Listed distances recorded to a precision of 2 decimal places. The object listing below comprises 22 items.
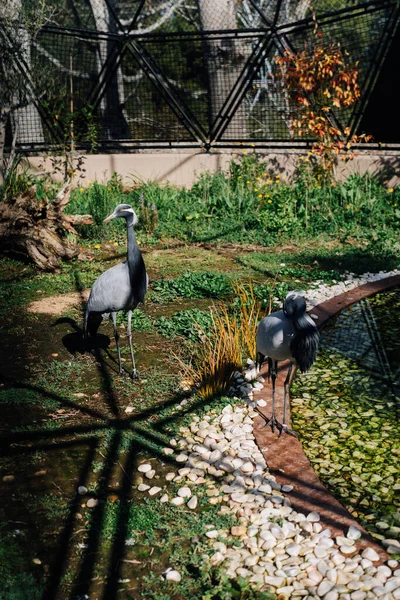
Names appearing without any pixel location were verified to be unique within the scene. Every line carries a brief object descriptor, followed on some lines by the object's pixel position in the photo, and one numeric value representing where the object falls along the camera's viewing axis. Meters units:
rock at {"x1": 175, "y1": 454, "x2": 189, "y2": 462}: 3.76
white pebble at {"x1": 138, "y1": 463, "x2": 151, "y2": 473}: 3.66
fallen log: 7.34
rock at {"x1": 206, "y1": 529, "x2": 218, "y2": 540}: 3.11
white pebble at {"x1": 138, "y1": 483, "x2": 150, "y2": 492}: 3.49
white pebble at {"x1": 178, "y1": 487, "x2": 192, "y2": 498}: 3.44
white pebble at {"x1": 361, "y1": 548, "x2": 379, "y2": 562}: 2.90
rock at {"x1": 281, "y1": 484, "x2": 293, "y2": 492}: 3.43
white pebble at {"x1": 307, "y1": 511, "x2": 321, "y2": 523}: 3.18
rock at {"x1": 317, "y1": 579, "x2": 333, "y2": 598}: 2.74
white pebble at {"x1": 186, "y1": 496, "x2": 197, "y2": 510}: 3.34
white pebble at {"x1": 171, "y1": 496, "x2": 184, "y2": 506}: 3.38
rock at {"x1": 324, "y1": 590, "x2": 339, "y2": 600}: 2.70
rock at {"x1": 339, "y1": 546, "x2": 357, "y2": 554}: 2.95
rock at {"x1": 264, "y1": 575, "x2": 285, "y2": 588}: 2.80
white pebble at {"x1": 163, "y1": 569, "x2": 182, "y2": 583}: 2.84
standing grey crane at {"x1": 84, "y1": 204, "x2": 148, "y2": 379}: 4.78
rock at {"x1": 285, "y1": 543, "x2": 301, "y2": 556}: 2.99
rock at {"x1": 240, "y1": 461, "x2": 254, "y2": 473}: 3.65
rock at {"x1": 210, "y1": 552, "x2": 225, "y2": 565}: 2.95
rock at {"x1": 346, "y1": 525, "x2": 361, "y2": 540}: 3.03
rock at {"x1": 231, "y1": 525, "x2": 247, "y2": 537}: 3.13
